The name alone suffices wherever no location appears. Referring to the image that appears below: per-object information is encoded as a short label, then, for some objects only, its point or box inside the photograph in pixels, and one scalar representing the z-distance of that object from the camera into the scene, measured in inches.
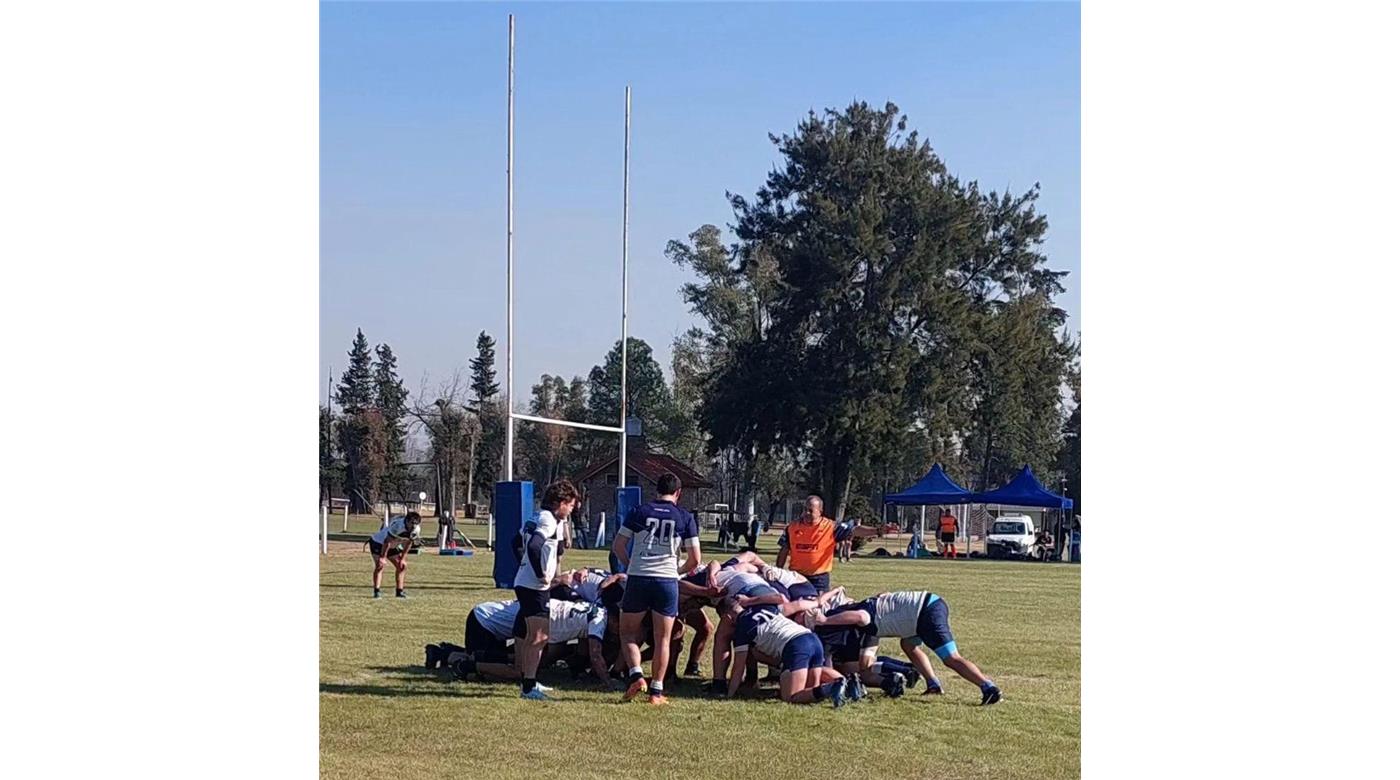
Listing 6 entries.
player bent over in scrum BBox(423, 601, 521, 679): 396.2
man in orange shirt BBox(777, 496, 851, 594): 451.8
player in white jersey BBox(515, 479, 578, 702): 354.0
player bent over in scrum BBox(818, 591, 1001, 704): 360.5
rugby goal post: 755.4
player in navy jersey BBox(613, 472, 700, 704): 357.1
